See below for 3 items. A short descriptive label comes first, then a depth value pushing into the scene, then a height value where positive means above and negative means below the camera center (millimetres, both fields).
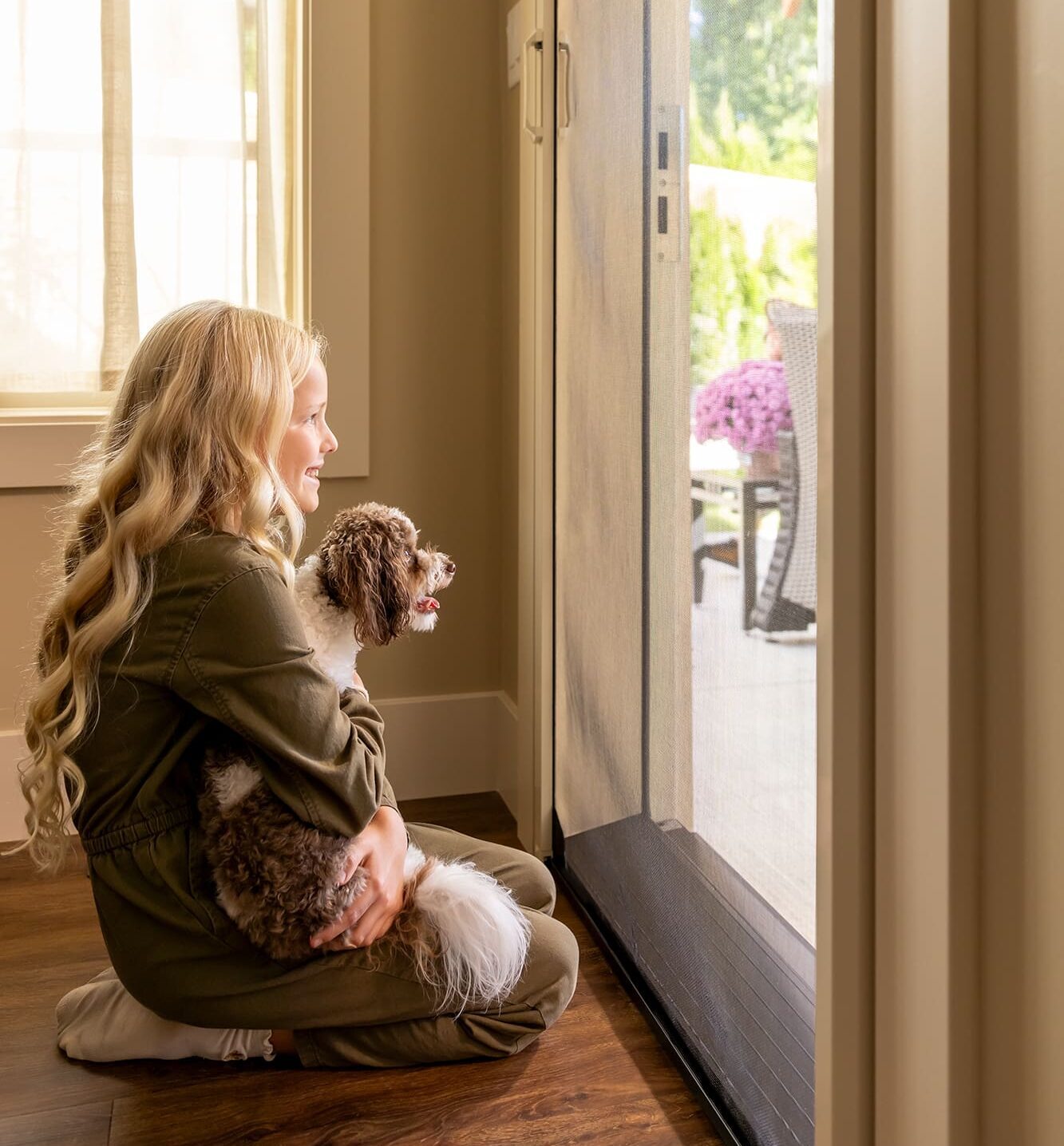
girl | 1359 -191
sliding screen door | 1167 +56
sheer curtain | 2271 +786
